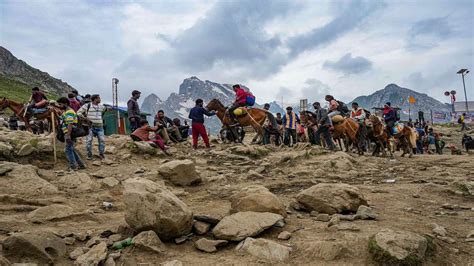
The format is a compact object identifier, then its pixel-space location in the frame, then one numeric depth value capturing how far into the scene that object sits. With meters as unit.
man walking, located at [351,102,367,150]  16.23
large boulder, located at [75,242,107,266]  4.03
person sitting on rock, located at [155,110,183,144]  15.41
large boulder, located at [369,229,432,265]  3.99
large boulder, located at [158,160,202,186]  8.88
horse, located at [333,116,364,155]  15.75
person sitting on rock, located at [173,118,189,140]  18.14
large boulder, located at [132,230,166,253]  4.37
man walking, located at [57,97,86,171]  9.82
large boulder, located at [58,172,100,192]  8.41
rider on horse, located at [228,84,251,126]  15.80
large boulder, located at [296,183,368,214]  5.89
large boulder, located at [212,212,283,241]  4.69
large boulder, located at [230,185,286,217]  5.50
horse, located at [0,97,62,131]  14.42
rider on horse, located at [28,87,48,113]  14.27
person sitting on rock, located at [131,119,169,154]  13.17
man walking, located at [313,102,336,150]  14.49
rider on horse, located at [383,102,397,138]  16.08
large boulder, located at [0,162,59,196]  7.55
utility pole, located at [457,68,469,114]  44.53
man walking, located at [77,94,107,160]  10.95
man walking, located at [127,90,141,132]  14.02
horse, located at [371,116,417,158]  16.08
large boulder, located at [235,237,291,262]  4.26
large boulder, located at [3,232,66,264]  3.95
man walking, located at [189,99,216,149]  14.68
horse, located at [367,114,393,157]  16.08
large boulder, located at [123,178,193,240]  4.62
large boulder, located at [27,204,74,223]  5.78
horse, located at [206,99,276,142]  16.28
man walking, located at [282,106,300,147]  17.75
